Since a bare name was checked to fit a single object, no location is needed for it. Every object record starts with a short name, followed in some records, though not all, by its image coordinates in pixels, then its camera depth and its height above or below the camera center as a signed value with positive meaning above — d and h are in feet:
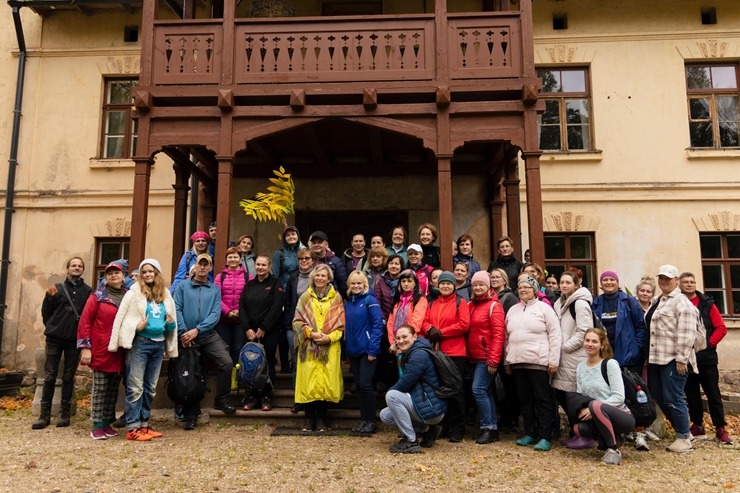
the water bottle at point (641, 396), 16.87 -2.37
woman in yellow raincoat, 19.20 -0.97
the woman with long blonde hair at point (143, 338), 18.78 -0.67
